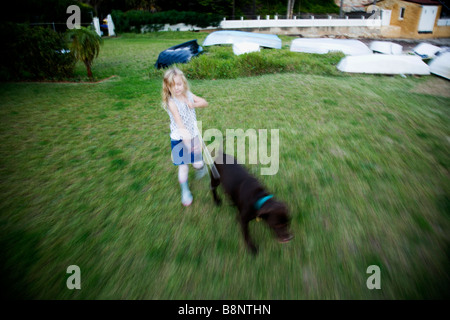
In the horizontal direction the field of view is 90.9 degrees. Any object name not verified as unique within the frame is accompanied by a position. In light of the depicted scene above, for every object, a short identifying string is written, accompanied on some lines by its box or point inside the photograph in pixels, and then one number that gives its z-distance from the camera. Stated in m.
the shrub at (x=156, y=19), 27.28
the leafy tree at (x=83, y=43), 7.96
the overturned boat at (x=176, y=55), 10.44
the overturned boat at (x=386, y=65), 9.69
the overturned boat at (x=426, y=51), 13.74
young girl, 2.42
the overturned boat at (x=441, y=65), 9.43
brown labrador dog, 1.90
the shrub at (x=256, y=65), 9.40
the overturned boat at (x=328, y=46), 12.80
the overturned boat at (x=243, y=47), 12.78
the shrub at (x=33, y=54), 8.02
